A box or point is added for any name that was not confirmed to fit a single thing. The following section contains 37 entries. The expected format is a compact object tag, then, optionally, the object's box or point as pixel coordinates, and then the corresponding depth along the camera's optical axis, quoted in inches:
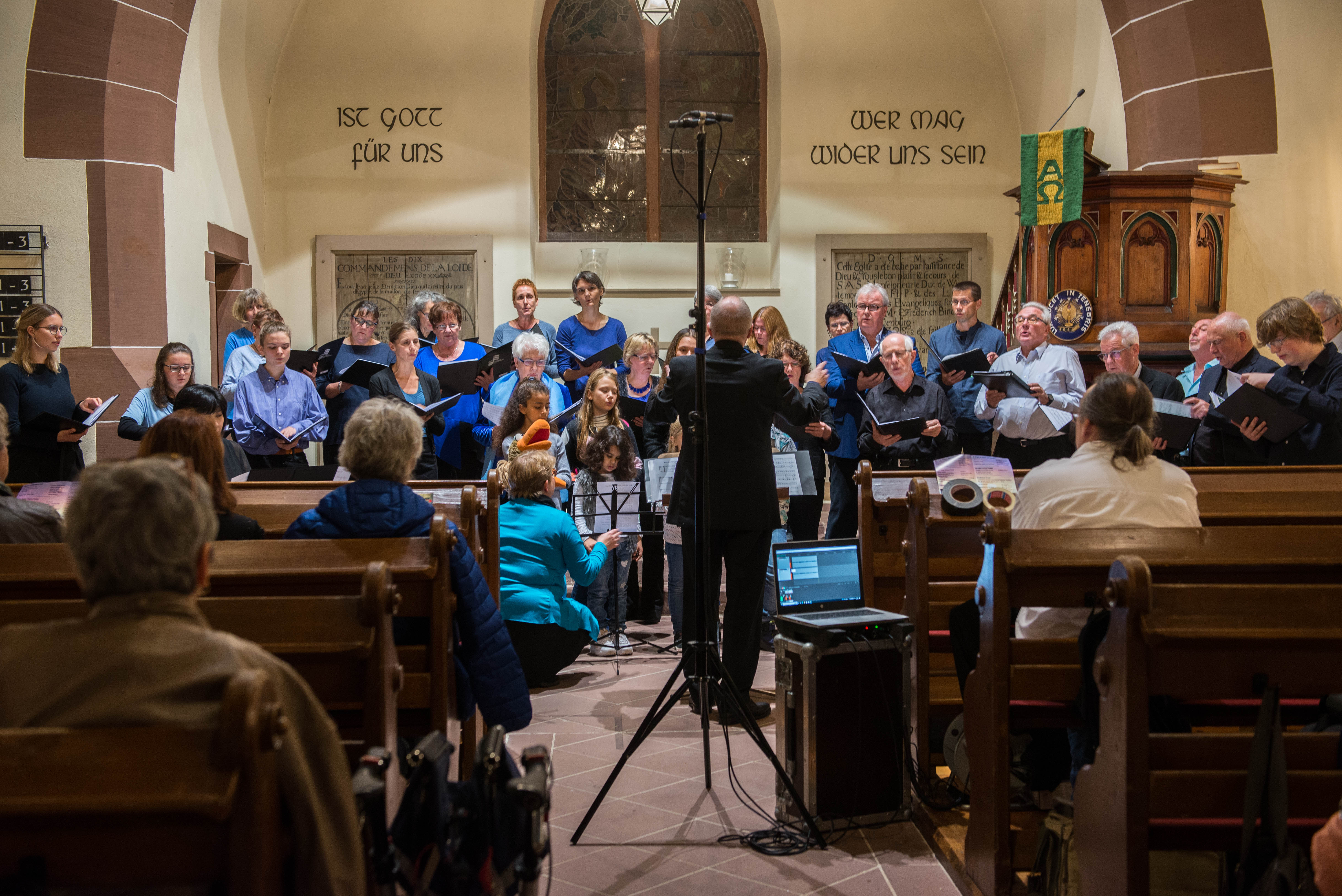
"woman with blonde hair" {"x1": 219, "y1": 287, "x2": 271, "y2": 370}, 250.4
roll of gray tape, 135.1
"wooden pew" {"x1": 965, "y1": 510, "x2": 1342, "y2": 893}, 99.0
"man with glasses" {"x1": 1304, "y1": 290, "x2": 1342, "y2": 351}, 205.8
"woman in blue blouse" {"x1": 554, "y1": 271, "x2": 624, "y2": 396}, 289.0
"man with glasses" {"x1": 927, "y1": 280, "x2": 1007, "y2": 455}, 234.1
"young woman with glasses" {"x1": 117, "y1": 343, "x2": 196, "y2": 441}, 213.0
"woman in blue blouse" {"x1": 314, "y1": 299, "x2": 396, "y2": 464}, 239.8
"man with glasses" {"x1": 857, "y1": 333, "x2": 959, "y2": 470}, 221.0
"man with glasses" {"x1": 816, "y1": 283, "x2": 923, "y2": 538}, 229.8
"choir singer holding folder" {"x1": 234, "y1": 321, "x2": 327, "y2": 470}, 222.1
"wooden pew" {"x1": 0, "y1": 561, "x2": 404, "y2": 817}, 84.7
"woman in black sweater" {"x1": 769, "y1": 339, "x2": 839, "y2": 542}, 229.3
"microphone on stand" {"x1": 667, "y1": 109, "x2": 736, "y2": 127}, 130.6
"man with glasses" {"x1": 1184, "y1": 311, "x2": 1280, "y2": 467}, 195.2
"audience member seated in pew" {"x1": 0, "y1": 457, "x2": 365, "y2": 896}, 56.6
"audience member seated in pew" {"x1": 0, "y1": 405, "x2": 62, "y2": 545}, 119.2
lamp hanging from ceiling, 280.4
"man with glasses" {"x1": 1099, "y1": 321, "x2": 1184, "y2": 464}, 199.8
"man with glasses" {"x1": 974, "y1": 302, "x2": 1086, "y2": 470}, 213.5
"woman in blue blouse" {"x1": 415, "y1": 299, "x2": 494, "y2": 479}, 245.9
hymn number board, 254.1
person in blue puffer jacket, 114.3
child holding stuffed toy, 211.8
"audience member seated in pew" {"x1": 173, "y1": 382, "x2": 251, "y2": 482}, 168.9
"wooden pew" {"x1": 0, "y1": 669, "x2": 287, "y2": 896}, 52.7
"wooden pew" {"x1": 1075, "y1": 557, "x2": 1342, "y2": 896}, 80.6
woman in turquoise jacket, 181.8
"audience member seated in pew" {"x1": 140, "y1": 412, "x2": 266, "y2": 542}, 120.3
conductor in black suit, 165.8
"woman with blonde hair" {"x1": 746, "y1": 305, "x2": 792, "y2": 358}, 241.1
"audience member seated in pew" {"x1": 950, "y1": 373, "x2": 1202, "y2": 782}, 112.3
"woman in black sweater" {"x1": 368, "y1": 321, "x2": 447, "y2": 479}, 227.5
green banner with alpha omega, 260.2
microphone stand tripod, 124.7
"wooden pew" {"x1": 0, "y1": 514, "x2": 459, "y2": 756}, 99.6
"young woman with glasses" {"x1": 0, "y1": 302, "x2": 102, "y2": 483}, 211.9
